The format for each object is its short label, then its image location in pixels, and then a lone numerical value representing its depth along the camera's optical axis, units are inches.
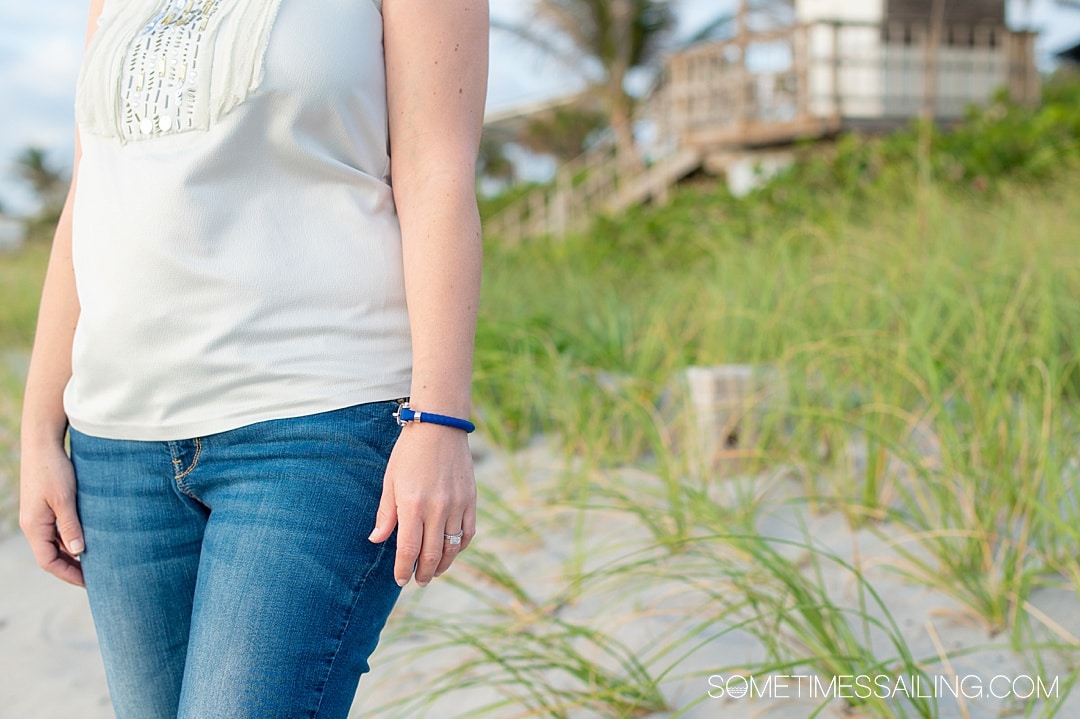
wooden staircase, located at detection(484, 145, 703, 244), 485.1
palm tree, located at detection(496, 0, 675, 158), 713.0
